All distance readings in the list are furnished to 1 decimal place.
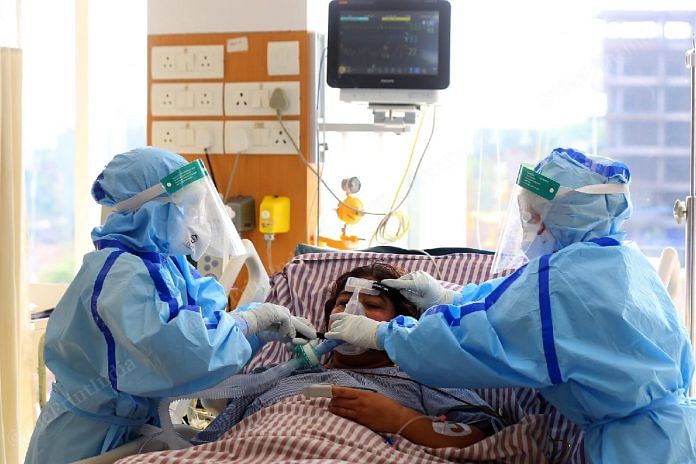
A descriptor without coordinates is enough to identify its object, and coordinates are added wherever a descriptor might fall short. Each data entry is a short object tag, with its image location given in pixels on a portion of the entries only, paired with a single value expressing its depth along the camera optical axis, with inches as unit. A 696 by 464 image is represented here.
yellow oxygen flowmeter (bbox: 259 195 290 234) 151.1
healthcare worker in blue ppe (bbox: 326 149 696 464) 83.0
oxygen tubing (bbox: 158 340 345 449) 95.1
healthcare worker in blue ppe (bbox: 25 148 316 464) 87.8
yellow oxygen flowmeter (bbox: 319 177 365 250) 151.0
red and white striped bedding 83.6
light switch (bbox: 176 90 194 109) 157.9
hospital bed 117.5
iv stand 119.9
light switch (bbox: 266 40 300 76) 153.3
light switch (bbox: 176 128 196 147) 157.9
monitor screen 144.5
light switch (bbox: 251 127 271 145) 155.1
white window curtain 133.9
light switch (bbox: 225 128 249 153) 155.2
